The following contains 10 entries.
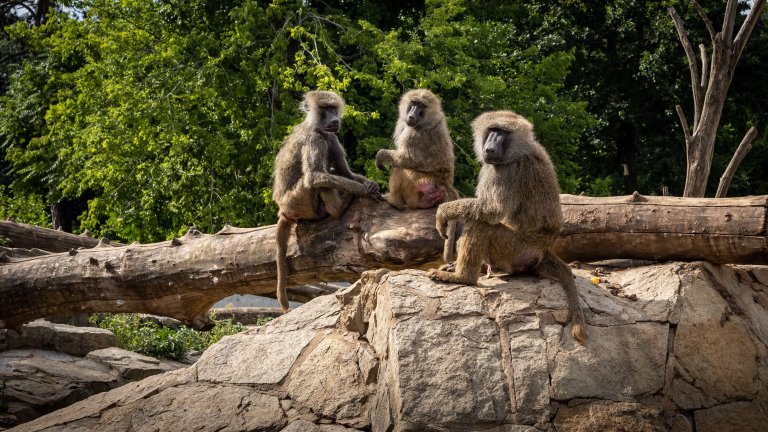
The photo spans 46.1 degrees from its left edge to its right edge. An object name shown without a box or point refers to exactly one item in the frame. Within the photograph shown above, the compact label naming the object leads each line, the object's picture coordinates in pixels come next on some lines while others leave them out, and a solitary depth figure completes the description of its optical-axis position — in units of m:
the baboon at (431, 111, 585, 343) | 6.50
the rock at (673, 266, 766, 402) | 6.46
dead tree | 10.36
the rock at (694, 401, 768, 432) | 6.28
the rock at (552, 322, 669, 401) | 6.09
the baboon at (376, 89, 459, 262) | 7.96
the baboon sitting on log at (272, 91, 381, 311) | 8.12
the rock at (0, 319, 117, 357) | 10.31
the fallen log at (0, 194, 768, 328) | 7.30
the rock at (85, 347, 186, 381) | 9.97
